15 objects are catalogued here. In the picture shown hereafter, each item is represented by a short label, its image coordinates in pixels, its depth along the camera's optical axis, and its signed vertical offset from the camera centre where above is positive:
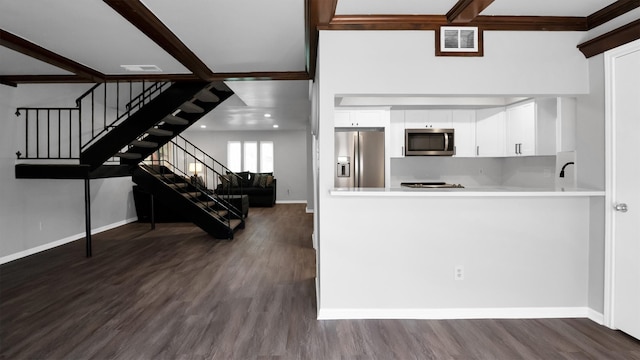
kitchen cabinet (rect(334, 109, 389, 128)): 5.43 +0.88
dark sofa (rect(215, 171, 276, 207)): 10.77 -0.39
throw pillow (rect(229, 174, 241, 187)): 10.87 -0.12
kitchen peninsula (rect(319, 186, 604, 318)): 2.95 -0.67
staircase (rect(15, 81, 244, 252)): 4.89 +0.49
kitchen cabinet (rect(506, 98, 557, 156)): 4.48 +0.62
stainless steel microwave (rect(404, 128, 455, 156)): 5.27 +0.49
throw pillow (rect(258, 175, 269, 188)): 10.96 -0.18
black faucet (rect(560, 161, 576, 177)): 3.71 +0.10
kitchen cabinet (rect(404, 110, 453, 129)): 5.33 +0.85
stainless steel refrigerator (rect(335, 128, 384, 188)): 5.45 +0.29
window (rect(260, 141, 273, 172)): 12.18 +0.70
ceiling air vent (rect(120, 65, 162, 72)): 4.20 +1.27
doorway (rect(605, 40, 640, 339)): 2.57 -0.11
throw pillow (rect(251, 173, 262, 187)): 11.06 -0.13
